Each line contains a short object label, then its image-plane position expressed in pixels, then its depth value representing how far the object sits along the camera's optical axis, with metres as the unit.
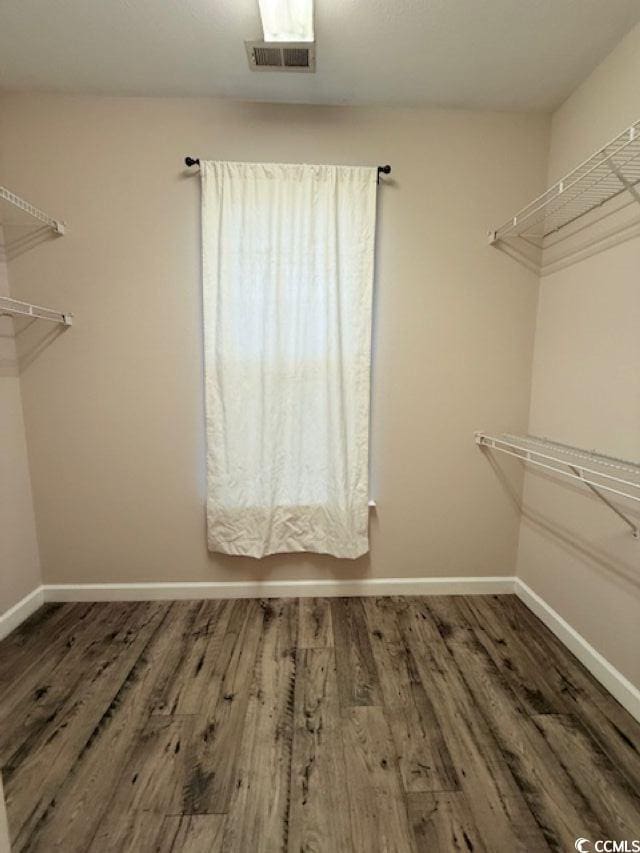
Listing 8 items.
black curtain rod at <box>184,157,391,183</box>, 1.64
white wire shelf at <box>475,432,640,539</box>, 1.33
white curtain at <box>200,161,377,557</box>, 1.69
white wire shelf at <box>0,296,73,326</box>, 1.63
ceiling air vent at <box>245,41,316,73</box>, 1.31
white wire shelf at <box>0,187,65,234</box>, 1.60
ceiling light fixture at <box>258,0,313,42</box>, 1.19
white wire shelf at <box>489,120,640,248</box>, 1.25
